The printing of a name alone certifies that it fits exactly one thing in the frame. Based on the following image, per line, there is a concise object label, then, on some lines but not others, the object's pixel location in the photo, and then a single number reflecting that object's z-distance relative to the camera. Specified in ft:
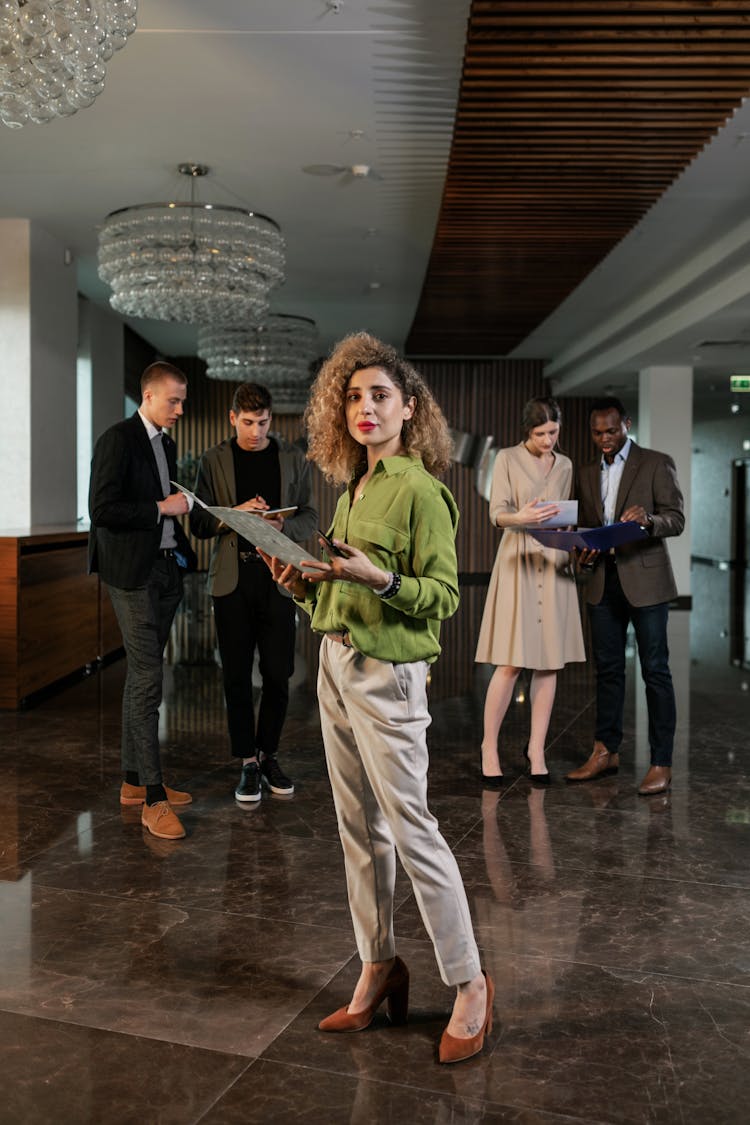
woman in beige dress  16.48
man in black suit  14.21
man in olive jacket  15.37
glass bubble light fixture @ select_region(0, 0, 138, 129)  12.13
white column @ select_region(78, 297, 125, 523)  43.42
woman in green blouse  8.01
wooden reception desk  22.52
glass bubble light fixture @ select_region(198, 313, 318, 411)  38.83
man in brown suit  16.22
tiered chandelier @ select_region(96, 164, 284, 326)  23.31
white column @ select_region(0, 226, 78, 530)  29.35
